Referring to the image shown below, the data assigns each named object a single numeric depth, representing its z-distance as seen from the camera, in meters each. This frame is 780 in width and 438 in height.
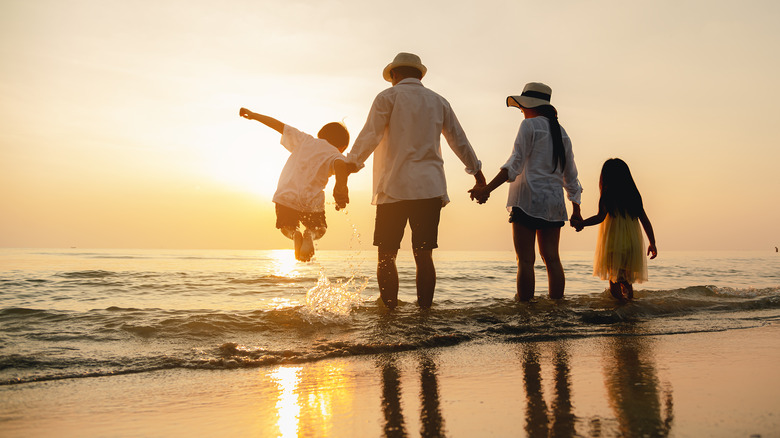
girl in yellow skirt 6.09
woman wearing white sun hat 5.60
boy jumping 5.64
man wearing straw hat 5.11
